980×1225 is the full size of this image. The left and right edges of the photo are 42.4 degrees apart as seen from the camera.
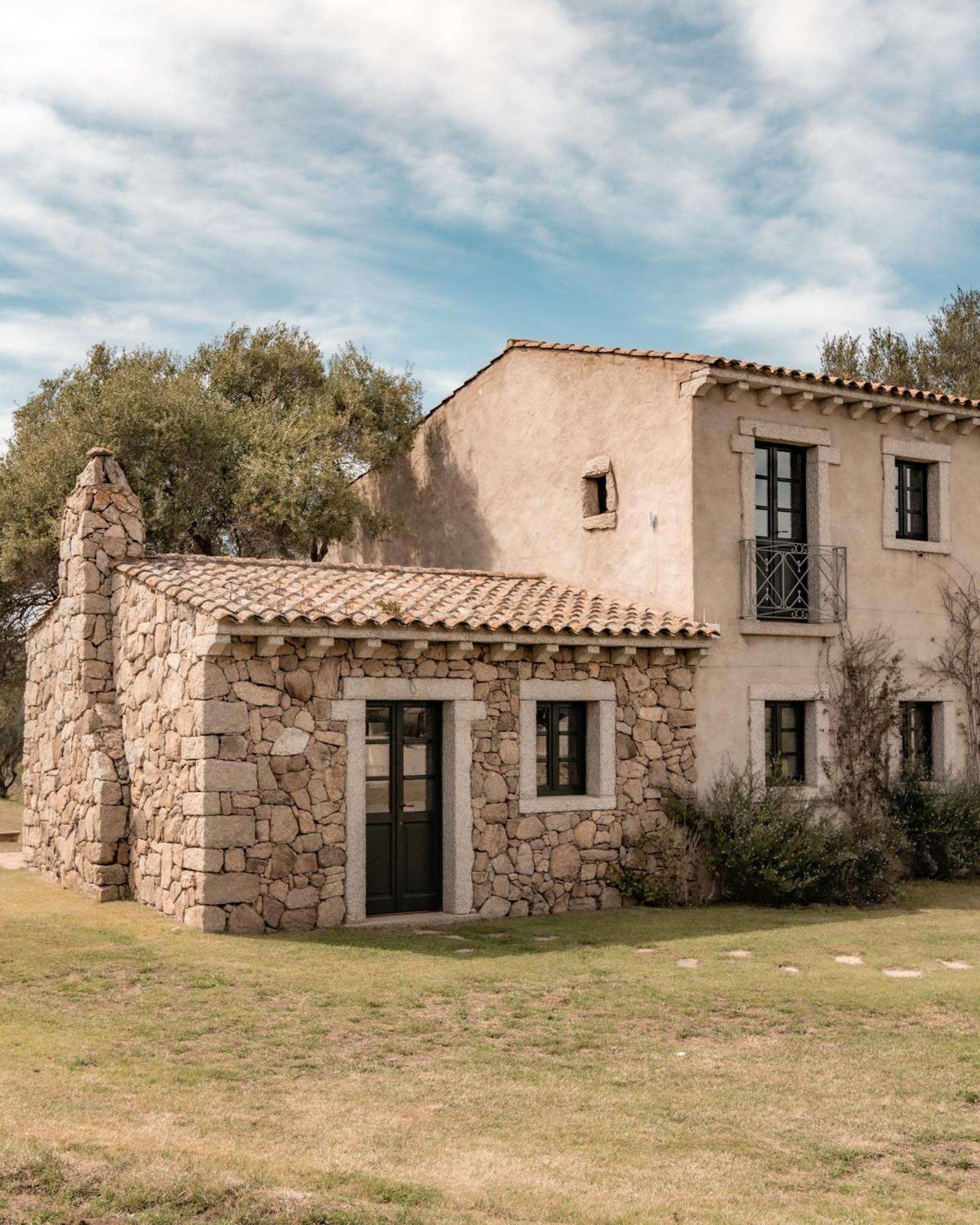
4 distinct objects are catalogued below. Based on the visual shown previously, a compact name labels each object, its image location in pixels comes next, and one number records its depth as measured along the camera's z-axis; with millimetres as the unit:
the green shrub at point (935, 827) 15000
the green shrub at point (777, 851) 13188
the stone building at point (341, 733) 11312
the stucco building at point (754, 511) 14172
